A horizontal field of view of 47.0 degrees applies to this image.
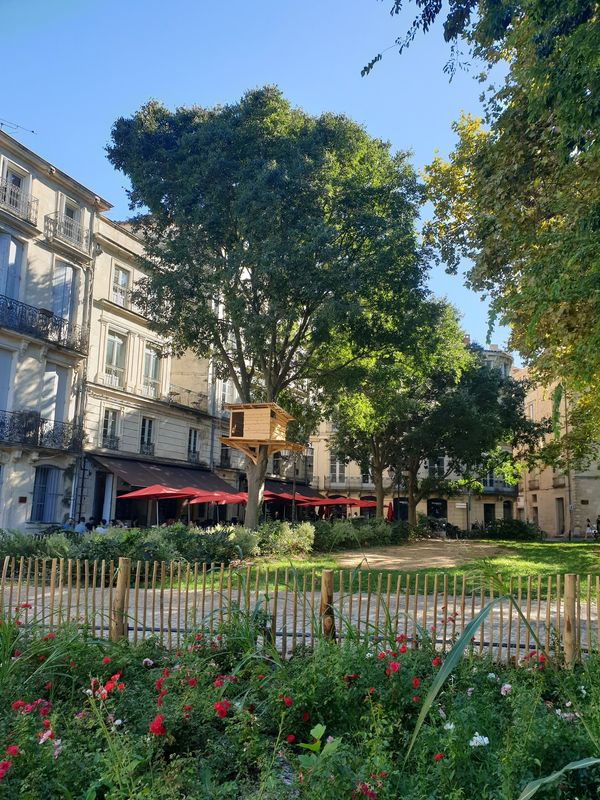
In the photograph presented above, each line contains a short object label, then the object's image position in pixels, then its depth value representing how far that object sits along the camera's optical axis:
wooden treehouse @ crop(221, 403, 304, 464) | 21.45
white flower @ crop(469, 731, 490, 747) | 4.19
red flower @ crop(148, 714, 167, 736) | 4.41
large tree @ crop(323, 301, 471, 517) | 24.25
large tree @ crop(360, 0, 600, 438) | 8.24
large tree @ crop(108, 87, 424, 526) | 20.92
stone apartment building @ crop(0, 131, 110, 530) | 24.75
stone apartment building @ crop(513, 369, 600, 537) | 53.38
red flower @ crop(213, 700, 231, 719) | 4.78
